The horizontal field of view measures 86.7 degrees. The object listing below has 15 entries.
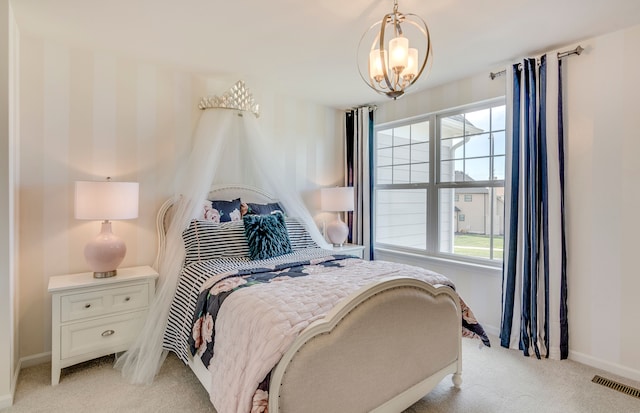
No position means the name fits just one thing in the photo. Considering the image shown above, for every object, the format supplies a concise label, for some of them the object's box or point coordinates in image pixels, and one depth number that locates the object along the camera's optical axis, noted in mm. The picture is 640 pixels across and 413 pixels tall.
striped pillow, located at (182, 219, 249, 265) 2797
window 3344
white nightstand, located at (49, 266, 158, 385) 2348
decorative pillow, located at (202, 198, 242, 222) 3150
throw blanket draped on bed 1536
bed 1509
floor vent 2248
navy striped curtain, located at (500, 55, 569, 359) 2723
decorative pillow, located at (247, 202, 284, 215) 3377
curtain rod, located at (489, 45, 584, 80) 2625
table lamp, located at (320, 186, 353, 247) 4031
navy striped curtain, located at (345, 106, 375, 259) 4285
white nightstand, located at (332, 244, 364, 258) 3789
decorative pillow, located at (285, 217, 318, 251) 3328
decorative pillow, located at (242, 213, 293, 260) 2859
